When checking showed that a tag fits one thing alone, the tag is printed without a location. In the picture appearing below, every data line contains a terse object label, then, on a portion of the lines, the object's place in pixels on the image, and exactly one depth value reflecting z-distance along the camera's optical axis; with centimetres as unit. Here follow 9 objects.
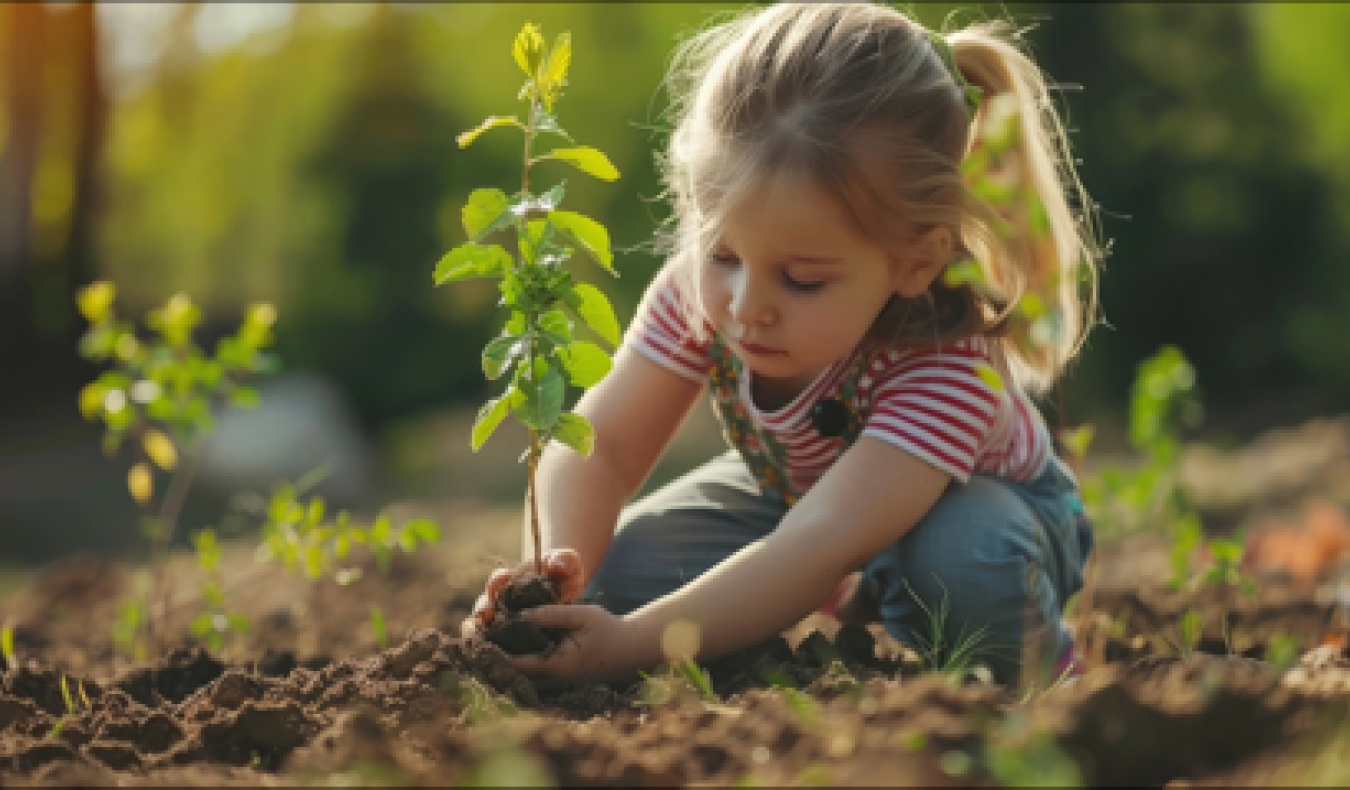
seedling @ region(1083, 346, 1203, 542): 359
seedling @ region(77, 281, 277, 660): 302
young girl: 226
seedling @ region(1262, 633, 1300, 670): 192
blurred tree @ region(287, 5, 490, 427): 962
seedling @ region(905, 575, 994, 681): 217
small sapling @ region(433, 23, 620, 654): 201
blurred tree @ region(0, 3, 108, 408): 985
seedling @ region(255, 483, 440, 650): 270
